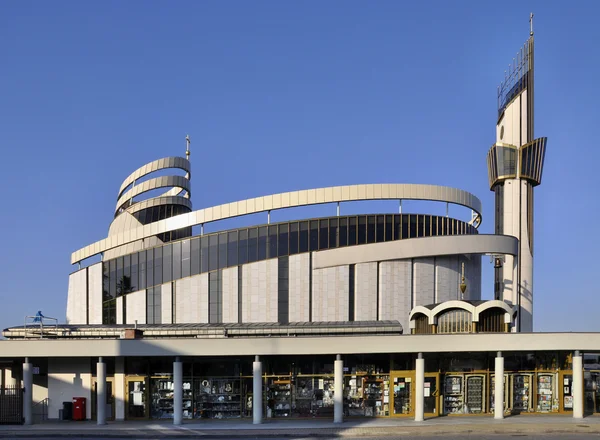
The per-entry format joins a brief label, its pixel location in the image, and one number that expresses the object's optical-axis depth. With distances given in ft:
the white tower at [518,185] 152.15
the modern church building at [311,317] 101.60
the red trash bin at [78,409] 104.58
